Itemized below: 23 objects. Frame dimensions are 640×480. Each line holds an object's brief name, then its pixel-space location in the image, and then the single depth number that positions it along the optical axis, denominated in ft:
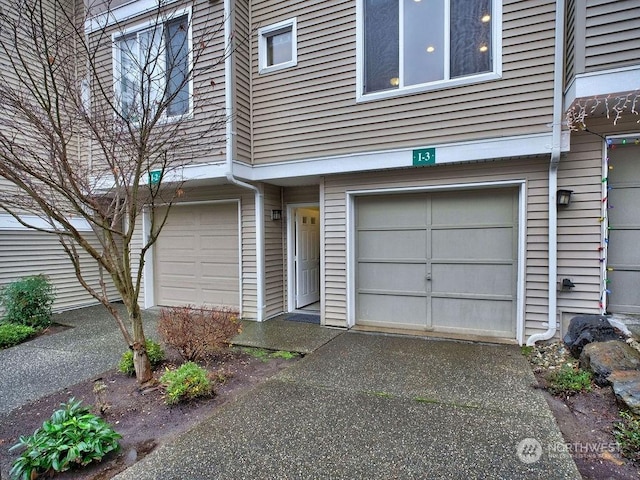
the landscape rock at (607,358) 11.09
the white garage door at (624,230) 14.80
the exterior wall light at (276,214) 21.70
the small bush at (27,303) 19.22
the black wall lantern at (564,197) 14.58
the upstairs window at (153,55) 18.16
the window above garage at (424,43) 15.58
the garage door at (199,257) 22.11
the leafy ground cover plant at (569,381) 11.03
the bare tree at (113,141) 10.19
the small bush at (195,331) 13.25
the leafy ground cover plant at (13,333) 17.07
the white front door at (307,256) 22.95
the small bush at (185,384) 10.48
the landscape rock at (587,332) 13.26
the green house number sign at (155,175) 18.58
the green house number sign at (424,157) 16.19
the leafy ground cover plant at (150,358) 12.69
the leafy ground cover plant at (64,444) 7.63
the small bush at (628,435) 8.02
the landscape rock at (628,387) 9.39
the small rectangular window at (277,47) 19.04
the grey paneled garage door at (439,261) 16.44
